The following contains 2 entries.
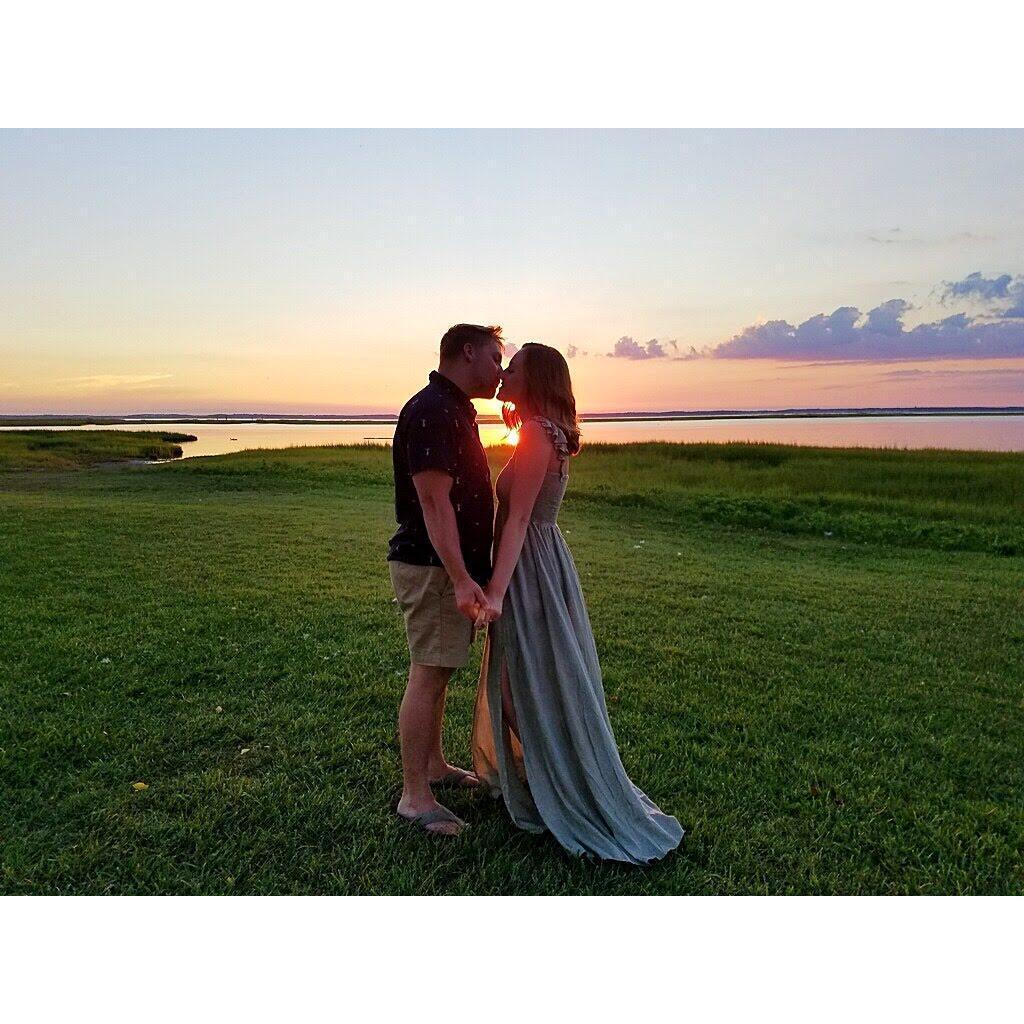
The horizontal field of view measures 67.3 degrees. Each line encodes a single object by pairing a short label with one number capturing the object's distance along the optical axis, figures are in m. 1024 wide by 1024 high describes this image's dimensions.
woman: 3.16
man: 3.08
